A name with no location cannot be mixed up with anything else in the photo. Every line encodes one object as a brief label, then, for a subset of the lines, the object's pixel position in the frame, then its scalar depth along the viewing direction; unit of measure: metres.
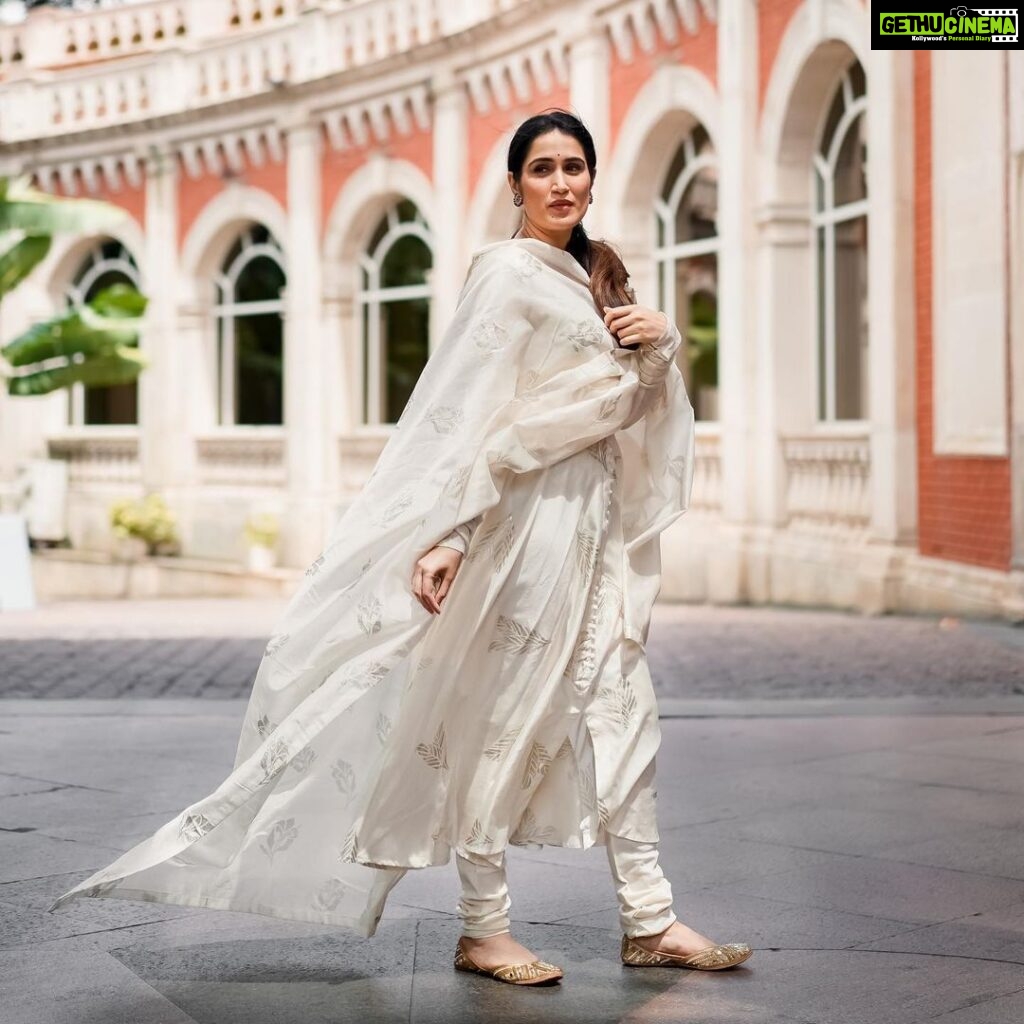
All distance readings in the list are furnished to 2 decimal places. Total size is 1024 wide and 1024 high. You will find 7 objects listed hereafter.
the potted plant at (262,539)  22.12
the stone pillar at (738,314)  14.98
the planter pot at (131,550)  23.75
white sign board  16.89
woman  3.85
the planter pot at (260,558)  22.16
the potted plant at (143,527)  23.78
